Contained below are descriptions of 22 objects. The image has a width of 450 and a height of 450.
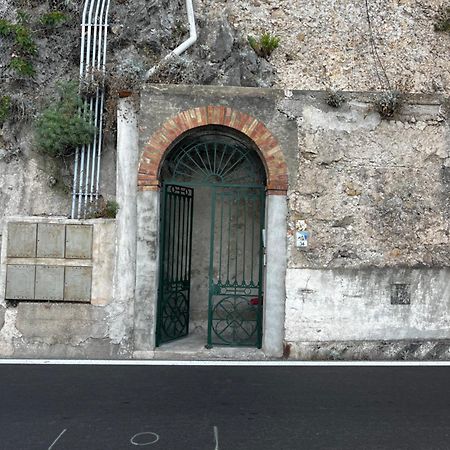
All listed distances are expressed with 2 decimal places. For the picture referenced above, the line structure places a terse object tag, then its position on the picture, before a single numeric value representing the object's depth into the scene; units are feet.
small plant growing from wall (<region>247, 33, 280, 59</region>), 31.71
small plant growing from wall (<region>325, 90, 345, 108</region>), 23.62
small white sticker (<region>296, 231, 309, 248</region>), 23.38
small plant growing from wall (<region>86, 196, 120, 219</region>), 23.67
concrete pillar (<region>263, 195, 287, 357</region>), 23.31
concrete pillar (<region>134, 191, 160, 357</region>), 23.21
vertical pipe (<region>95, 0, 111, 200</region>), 24.52
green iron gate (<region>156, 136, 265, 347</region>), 24.84
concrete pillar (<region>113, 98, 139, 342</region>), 23.34
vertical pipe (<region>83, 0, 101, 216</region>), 24.36
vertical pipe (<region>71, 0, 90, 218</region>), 24.29
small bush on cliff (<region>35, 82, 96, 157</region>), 23.85
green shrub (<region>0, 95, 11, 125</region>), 25.20
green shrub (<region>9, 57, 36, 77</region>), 26.20
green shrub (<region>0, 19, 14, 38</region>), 26.94
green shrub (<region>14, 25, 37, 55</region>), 26.58
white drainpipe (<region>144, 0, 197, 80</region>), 25.35
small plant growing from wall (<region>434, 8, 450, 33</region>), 34.09
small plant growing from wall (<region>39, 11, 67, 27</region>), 27.91
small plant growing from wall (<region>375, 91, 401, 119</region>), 23.68
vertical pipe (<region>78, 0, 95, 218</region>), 24.26
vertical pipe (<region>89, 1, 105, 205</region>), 24.45
